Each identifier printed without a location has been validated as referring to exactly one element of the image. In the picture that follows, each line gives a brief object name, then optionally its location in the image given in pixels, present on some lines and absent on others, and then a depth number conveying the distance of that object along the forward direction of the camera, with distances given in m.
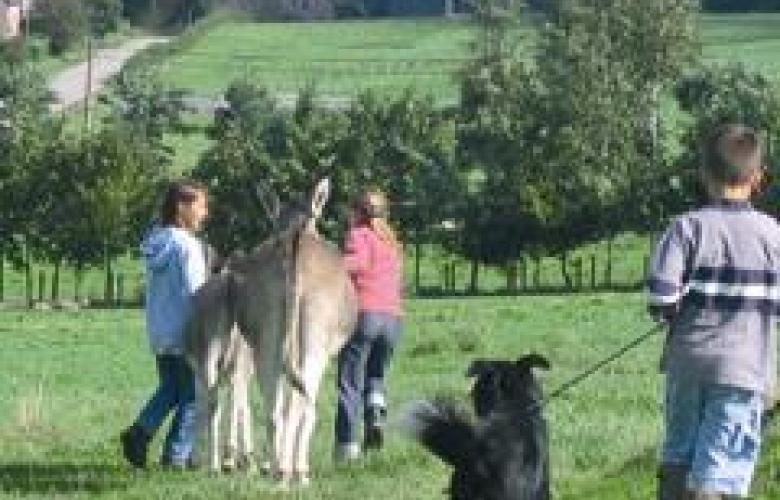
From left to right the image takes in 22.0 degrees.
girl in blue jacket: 13.23
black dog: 8.98
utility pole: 98.75
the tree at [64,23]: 138.00
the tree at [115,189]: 65.88
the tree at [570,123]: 66.50
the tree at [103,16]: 142.75
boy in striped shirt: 7.92
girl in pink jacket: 13.87
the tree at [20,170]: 67.25
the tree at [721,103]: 67.25
